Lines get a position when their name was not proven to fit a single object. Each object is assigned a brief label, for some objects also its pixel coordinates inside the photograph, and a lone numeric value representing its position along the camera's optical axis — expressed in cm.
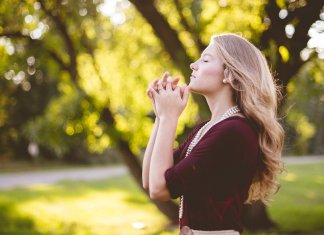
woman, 181
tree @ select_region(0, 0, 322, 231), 679
